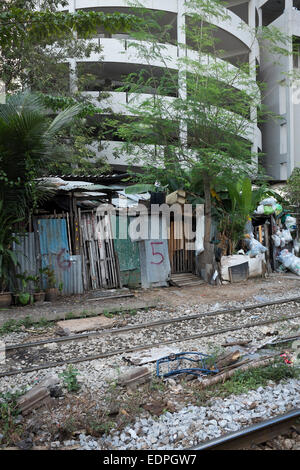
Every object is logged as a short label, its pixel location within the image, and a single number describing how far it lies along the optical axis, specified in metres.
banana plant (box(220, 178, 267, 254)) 12.00
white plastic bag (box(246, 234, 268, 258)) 12.29
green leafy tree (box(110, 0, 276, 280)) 10.54
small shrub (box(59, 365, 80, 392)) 4.50
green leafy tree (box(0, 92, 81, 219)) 7.85
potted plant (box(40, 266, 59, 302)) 9.21
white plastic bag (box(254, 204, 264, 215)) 13.78
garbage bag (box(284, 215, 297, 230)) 14.68
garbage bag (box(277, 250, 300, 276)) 13.33
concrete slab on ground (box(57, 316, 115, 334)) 7.17
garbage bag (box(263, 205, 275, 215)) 13.82
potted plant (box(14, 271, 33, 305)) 8.69
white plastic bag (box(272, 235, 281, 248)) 13.73
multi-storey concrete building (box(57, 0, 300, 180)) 20.00
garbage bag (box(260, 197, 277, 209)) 13.95
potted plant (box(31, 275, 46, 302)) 8.99
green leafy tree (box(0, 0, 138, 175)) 13.55
